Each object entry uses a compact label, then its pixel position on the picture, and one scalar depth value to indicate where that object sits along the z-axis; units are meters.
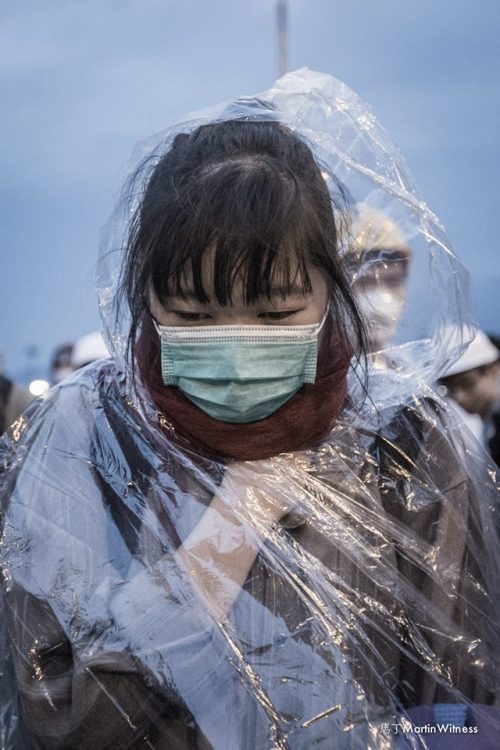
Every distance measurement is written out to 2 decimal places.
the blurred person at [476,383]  3.71
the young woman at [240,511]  1.45
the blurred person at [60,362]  6.38
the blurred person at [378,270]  1.78
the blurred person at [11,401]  3.17
